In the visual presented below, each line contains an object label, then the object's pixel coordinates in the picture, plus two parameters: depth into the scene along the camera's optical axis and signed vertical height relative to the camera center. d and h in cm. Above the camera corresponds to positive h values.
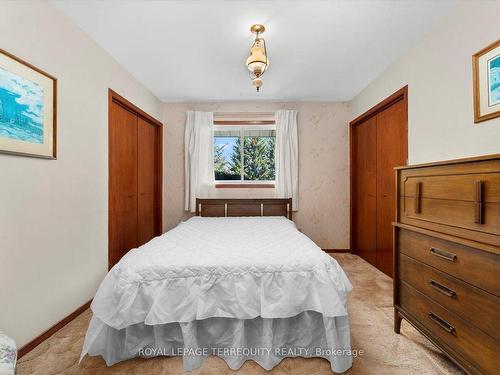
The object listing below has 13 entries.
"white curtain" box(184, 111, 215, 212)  406 +56
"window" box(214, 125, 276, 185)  428 +54
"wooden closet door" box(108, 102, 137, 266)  276 +8
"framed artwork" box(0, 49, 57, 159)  154 +55
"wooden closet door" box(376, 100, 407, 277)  280 +29
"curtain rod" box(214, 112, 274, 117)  414 +125
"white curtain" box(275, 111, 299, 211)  404 +61
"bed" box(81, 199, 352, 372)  150 -75
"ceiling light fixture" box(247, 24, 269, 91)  212 +113
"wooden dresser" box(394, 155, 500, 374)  114 -38
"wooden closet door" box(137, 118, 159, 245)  355 +15
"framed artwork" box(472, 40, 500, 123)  160 +72
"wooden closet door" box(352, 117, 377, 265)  345 -4
